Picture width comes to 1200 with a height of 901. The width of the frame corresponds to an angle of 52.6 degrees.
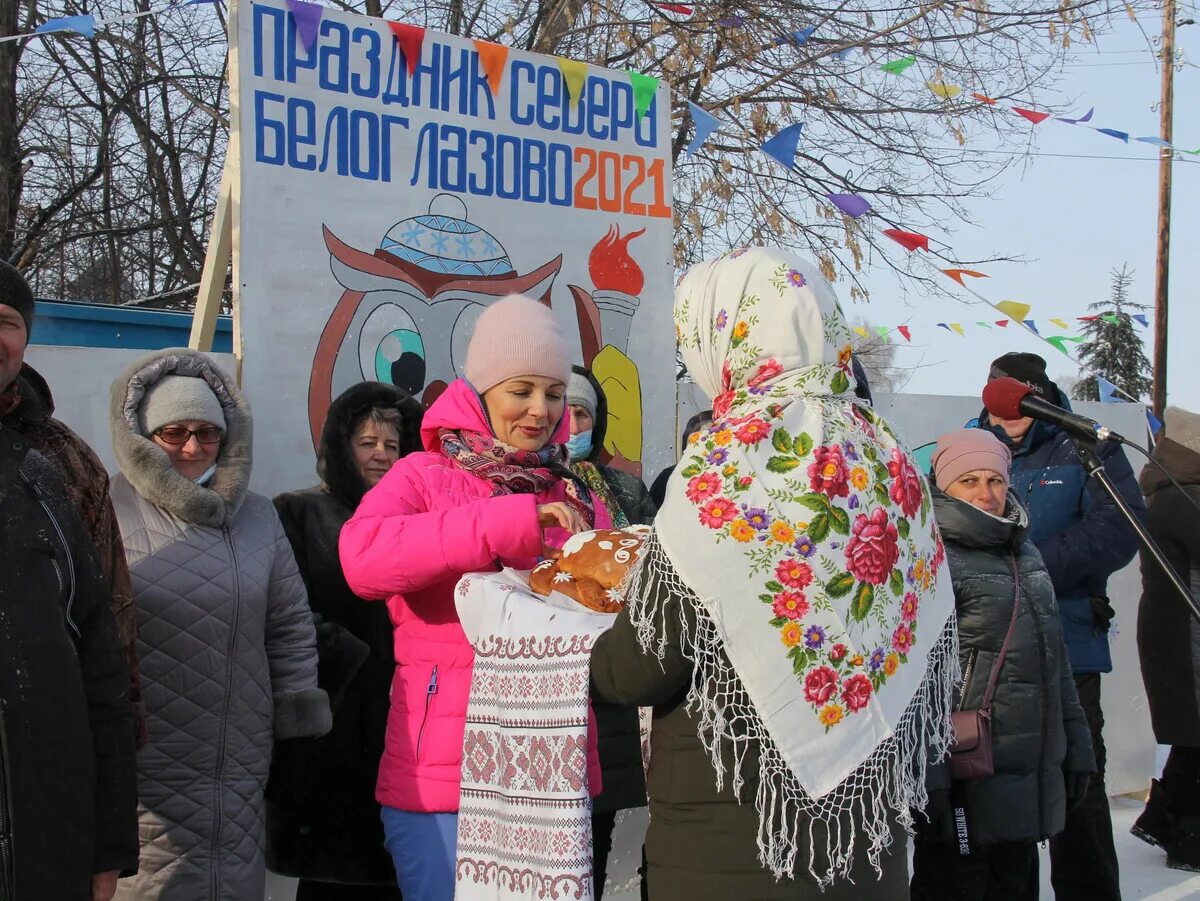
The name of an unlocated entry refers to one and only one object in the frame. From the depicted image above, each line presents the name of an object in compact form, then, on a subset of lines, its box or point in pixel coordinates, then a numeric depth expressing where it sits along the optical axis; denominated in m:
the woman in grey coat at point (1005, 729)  3.59
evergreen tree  30.69
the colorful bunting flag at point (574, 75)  4.61
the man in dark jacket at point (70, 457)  2.36
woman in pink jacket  2.60
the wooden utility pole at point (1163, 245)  18.48
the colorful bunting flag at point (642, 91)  4.84
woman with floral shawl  1.96
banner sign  3.92
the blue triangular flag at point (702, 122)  5.51
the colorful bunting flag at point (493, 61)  4.41
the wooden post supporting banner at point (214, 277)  3.85
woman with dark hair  3.32
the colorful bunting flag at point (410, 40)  4.21
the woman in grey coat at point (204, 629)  2.86
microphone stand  2.67
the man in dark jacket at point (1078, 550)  4.46
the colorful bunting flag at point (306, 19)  3.98
